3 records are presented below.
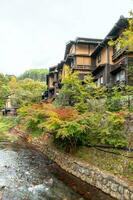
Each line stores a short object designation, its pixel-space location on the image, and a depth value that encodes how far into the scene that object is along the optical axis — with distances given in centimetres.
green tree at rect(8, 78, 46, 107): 3435
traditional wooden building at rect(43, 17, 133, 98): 1773
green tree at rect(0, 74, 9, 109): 3995
